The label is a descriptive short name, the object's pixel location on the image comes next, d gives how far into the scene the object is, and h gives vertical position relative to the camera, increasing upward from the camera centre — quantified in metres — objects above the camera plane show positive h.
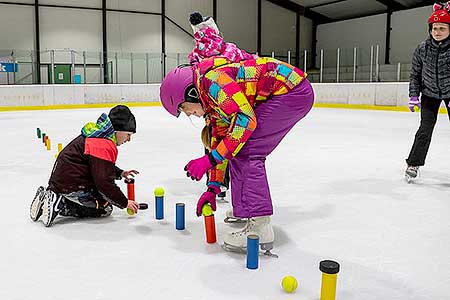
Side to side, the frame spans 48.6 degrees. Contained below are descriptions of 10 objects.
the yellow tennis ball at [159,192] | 2.64 -0.43
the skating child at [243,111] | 1.94 +0.00
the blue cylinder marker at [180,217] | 2.50 -0.54
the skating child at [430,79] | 3.59 +0.25
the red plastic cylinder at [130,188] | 2.88 -0.45
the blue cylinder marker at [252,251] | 1.92 -0.55
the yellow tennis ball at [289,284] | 1.74 -0.61
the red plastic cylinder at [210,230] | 2.30 -0.55
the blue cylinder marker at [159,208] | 2.70 -0.53
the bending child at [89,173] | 2.48 -0.32
